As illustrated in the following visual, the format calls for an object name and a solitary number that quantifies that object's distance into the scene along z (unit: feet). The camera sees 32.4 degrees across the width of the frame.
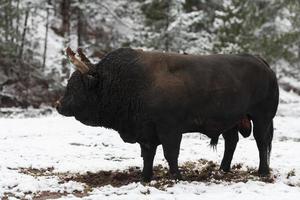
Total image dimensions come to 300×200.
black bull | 26.21
